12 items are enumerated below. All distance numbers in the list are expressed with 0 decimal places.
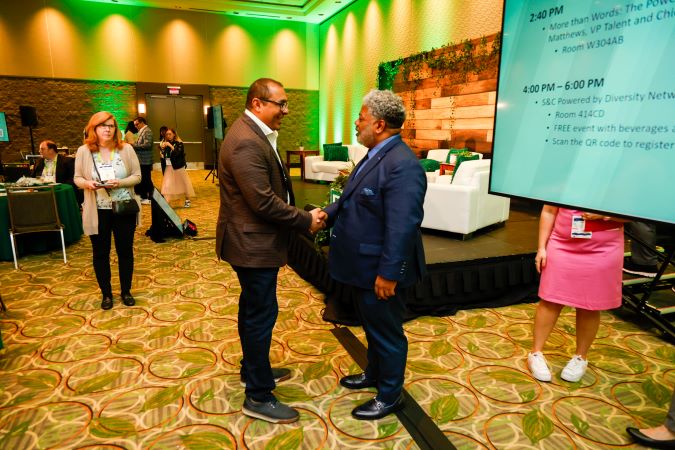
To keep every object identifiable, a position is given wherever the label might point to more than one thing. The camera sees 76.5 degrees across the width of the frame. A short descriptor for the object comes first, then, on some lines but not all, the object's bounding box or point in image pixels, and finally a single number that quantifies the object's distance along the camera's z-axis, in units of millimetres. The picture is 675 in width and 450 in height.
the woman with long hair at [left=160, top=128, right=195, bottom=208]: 6996
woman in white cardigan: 3123
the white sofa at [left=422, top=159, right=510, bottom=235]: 4281
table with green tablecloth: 4496
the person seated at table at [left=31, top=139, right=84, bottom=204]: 5320
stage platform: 3320
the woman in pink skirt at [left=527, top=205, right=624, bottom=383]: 2203
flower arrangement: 3442
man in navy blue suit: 1802
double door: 12430
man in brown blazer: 1835
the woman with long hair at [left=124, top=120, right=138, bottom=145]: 7970
